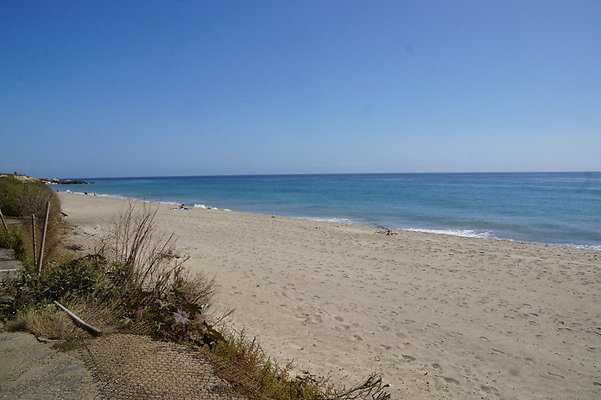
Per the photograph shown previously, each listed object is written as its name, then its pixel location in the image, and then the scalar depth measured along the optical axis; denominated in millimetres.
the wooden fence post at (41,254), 4408
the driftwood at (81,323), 3429
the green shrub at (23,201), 10695
